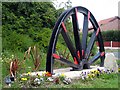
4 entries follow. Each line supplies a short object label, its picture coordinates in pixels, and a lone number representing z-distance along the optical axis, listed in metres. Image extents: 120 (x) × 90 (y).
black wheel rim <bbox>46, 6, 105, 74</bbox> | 4.40
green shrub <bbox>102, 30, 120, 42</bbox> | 19.24
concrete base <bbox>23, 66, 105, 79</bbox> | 4.40
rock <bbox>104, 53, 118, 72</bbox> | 5.38
